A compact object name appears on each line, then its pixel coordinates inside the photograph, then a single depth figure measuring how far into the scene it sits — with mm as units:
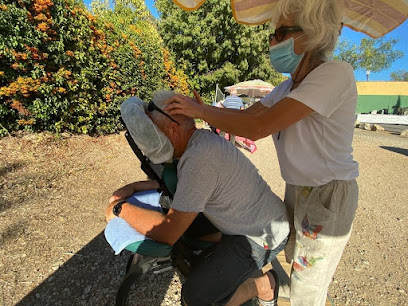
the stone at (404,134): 13344
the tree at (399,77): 45938
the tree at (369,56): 31734
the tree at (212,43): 15125
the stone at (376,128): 15883
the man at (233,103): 7262
